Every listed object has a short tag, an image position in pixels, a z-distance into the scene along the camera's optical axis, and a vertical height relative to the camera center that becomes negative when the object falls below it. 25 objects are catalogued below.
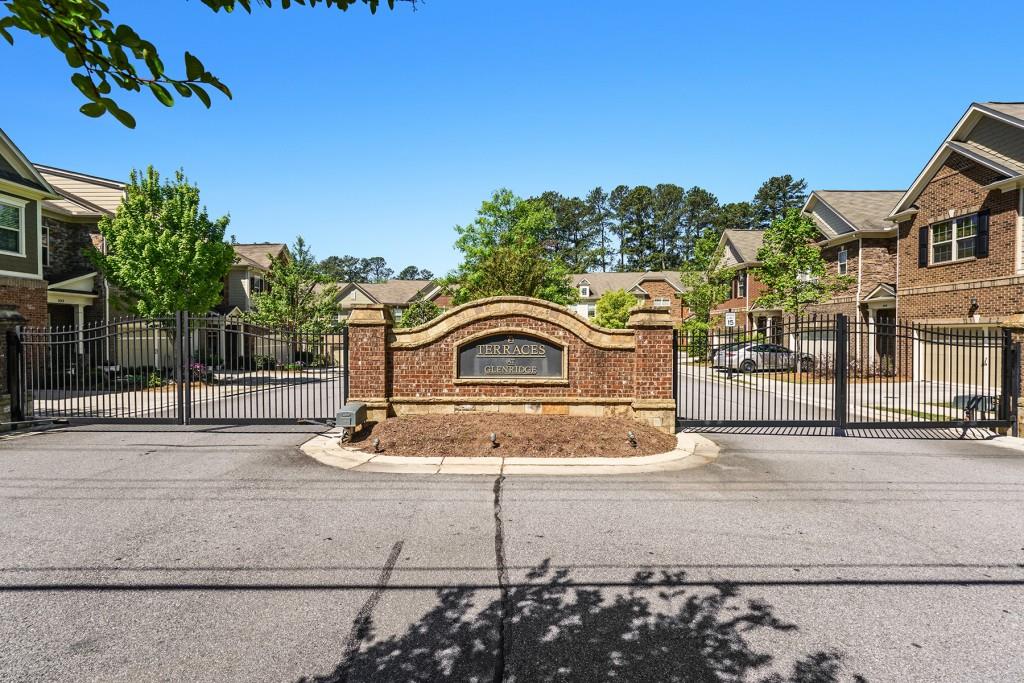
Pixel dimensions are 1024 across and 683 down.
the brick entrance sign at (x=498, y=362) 10.70 -0.51
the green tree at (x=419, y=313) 27.11 +1.26
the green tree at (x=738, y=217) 87.00 +18.88
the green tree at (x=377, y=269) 164.66 +21.18
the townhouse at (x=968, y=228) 18.28 +3.81
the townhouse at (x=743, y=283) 34.89 +3.36
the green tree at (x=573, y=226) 99.69 +20.27
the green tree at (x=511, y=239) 23.06 +4.56
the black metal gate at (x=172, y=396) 11.40 -1.72
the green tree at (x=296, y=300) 28.27 +2.11
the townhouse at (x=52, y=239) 18.88 +4.14
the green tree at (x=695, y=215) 96.19 +21.15
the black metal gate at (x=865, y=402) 10.78 -1.90
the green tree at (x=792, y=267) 24.58 +3.01
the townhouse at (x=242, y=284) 33.34 +3.48
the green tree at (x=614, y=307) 44.62 +2.35
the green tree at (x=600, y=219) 99.12 +21.53
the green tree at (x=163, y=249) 20.19 +3.46
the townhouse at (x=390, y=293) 51.88 +4.48
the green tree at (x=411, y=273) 166.45 +19.84
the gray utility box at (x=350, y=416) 9.55 -1.38
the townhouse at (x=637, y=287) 58.19 +5.36
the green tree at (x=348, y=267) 146.50 +20.32
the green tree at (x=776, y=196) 87.64 +22.21
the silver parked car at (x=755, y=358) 24.42 -1.30
